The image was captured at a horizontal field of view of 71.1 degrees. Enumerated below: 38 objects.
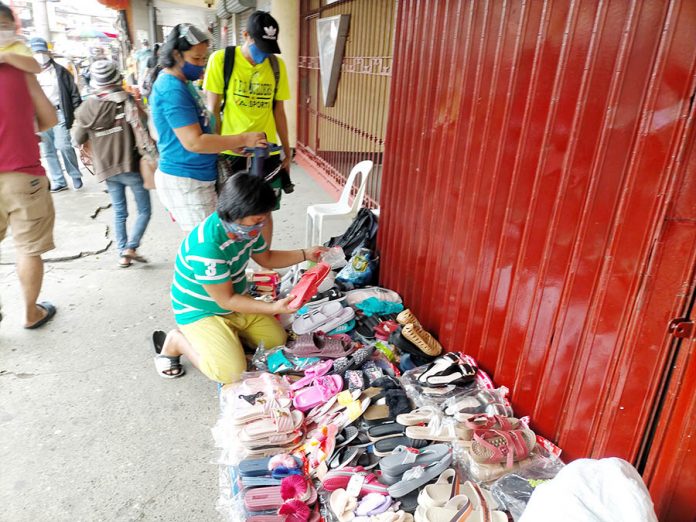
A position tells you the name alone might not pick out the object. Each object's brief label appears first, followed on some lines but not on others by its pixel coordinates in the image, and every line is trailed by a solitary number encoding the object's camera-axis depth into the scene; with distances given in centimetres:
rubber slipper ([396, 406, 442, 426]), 221
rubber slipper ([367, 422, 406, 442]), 221
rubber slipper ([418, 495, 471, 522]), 173
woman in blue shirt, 290
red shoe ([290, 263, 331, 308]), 256
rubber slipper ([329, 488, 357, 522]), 186
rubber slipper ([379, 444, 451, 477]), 199
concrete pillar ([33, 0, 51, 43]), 1253
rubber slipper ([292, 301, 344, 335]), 298
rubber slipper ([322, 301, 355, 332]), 301
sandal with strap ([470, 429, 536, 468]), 194
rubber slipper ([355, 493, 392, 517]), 186
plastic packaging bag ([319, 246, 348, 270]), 316
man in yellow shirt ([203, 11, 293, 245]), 328
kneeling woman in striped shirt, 236
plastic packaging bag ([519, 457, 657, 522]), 133
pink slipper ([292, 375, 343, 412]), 242
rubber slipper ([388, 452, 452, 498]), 189
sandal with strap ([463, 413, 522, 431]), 207
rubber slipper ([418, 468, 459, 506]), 180
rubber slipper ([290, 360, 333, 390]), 257
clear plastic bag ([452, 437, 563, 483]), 195
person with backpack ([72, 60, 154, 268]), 385
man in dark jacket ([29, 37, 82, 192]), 551
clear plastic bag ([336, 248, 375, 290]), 356
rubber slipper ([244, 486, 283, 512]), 193
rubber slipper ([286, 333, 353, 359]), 279
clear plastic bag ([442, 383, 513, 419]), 221
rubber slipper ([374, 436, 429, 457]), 213
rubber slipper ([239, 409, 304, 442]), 219
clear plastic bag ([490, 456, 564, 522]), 182
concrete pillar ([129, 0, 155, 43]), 2131
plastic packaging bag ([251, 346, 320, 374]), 271
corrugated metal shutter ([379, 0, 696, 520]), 154
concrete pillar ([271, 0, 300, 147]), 784
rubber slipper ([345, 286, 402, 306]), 325
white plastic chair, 421
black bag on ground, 384
